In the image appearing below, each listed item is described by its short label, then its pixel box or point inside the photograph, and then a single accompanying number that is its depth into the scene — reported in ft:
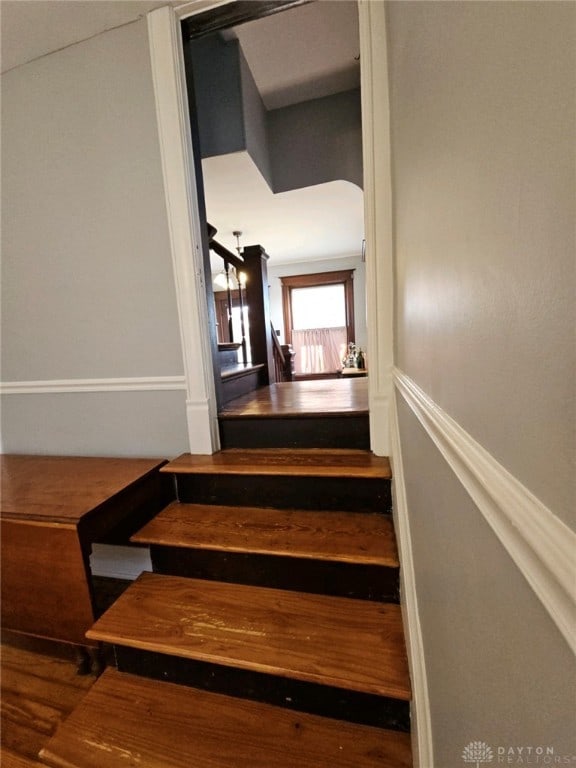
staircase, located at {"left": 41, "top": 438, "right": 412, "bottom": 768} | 2.79
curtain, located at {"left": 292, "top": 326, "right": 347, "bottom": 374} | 21.83
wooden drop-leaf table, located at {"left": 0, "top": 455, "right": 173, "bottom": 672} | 3.91
